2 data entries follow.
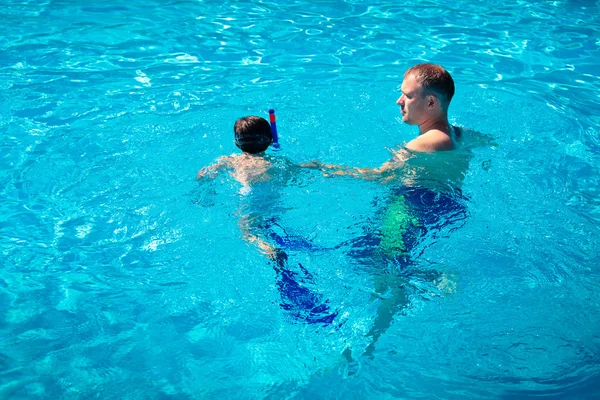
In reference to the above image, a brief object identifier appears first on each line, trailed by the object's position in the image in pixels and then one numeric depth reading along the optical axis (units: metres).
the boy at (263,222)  3.59
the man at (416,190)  3.78
